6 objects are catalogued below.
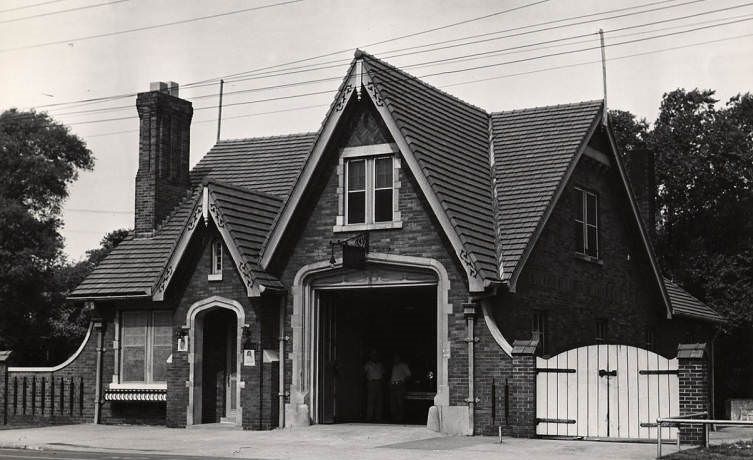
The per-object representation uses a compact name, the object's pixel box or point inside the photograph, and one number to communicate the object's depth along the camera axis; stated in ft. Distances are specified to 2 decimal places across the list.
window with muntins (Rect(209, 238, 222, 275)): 88.84
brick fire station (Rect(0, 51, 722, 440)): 77.97
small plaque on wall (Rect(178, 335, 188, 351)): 89.30
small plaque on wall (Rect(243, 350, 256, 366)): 84.94
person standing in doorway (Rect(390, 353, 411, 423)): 95.20
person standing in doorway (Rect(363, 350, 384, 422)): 92.07
